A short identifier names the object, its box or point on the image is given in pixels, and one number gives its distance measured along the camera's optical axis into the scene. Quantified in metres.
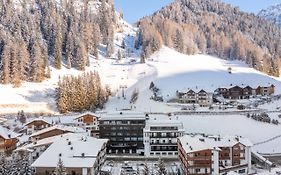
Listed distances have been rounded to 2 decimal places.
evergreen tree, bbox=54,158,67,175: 40.59
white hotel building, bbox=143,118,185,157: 63.47
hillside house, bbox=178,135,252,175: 50.53
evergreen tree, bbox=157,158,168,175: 44.47
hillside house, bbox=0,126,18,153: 57.97
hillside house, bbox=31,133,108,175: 45.03
